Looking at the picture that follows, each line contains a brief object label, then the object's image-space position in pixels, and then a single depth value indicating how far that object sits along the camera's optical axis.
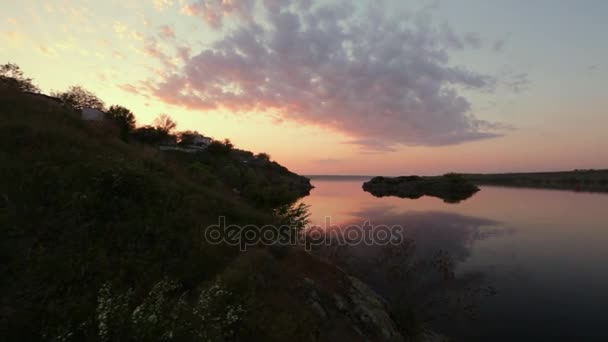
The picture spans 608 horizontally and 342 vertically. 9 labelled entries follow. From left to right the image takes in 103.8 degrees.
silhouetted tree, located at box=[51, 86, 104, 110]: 29.88
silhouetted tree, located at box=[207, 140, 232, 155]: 61.29
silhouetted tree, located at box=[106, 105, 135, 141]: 23.12
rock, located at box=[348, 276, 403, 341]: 8.06
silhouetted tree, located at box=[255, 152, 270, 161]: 95.66
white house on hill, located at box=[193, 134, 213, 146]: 82.62
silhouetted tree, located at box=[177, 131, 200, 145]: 72.88
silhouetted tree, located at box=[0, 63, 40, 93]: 14.43
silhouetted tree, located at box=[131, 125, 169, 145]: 46.66
